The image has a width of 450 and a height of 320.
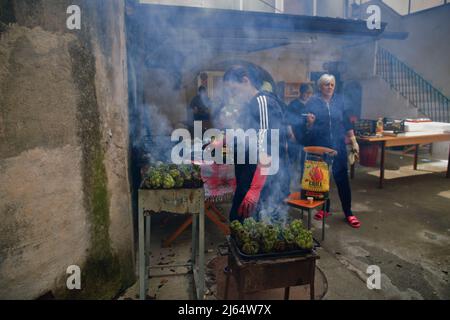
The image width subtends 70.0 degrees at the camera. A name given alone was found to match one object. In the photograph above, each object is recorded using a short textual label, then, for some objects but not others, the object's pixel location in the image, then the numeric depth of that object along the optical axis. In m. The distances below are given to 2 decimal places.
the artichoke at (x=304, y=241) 3.00
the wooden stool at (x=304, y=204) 4.64
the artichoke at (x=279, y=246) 3.01
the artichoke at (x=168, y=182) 3.21
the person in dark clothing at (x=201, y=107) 10.55
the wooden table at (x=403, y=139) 7.96
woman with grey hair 5.59
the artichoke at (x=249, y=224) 3.21
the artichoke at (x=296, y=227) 3.13
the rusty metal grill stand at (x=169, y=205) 3.14
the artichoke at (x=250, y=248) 2.93
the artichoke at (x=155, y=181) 3.21
